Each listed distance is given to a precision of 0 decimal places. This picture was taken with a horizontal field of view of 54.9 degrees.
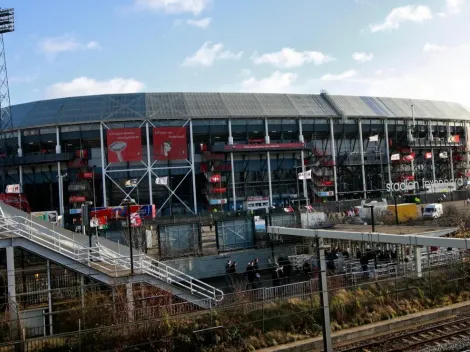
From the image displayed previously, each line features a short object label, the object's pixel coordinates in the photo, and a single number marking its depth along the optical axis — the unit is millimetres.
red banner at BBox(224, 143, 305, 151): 67250
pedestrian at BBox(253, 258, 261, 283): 24591
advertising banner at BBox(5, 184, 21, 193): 49894
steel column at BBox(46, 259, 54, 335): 18703
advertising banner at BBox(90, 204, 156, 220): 45266
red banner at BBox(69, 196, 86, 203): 62469
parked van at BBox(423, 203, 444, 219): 48344
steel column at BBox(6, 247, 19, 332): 17516
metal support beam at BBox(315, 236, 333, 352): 12970
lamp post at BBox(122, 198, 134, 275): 18222
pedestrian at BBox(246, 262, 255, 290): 23634
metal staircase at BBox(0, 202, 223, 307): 18156
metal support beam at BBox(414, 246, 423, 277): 23109
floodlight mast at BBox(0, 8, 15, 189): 64438
